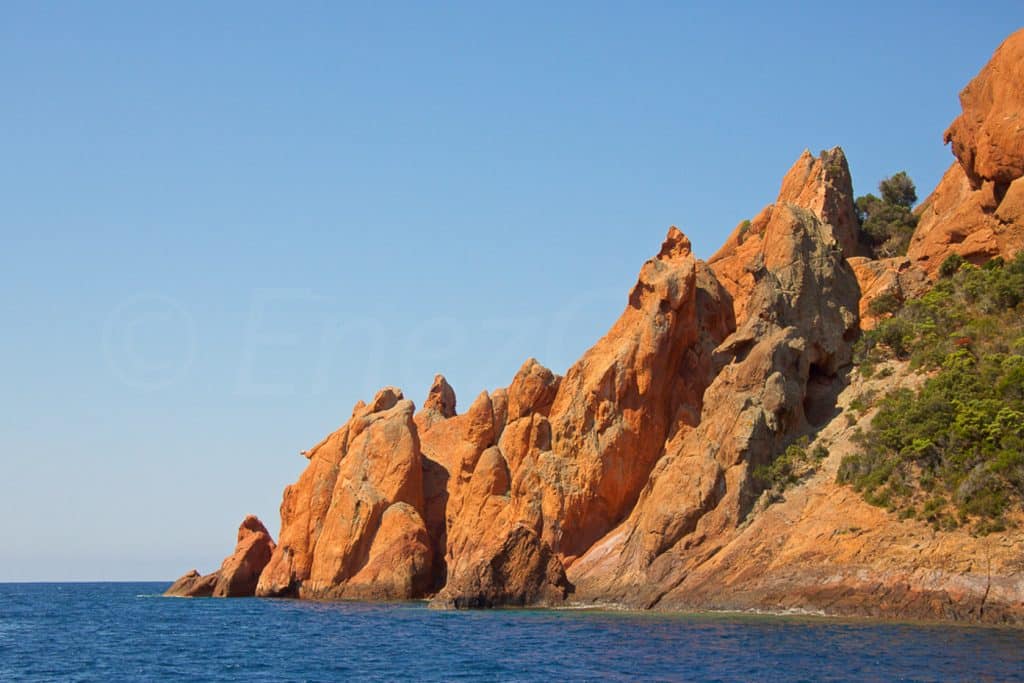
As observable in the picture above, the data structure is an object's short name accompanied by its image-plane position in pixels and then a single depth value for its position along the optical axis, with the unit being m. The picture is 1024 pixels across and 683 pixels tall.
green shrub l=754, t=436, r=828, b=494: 57.09
